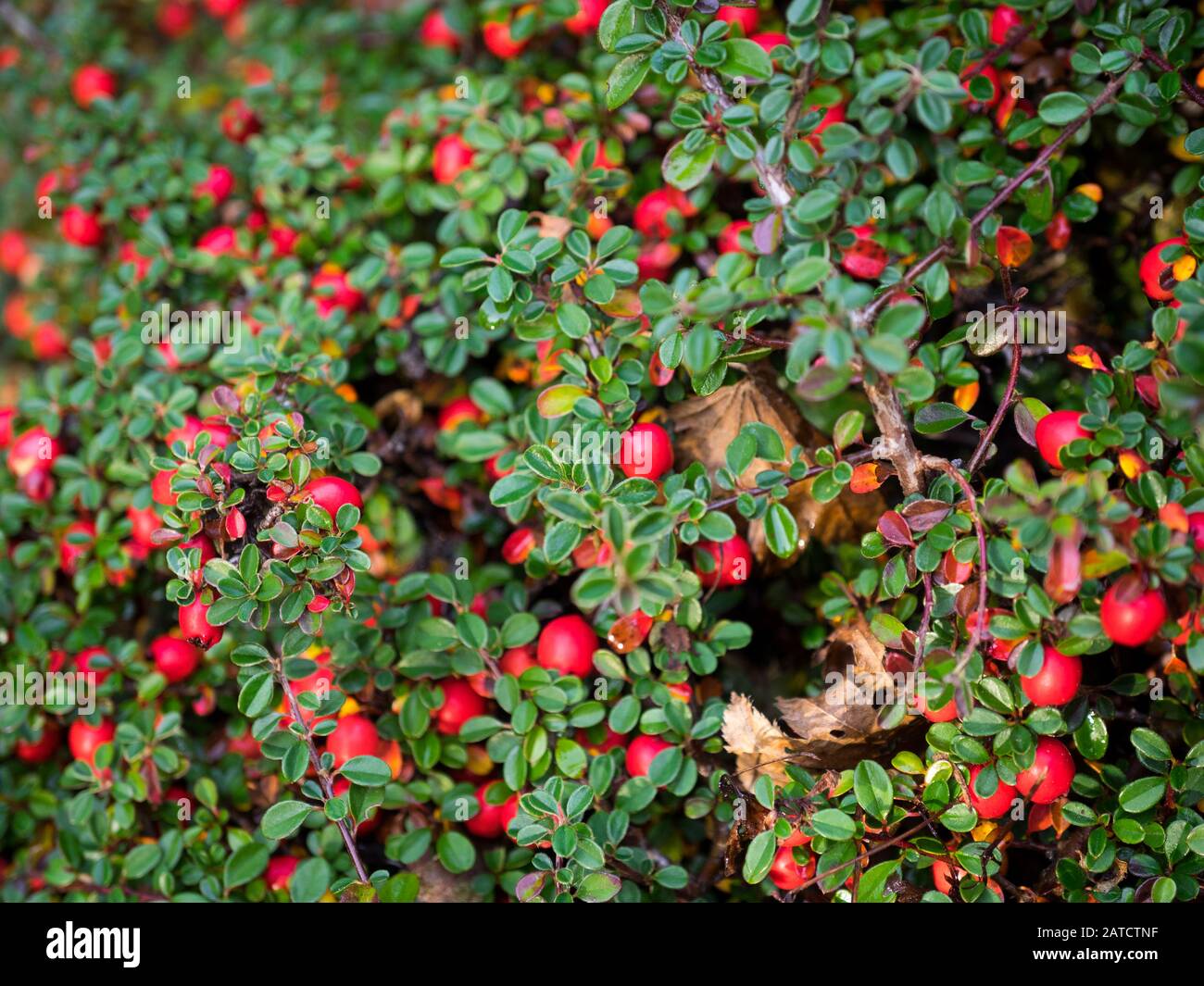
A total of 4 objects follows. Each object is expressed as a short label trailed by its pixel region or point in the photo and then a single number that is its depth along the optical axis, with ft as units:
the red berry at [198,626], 1.90
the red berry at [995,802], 1.88
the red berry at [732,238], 2.02
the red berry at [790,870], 1.91
